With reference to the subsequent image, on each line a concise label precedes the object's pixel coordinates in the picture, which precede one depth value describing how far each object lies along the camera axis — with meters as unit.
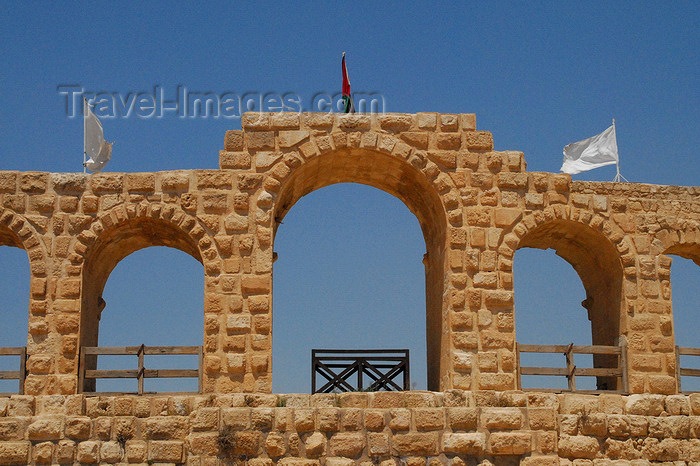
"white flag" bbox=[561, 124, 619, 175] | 18.17
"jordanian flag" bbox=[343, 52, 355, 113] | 17.37
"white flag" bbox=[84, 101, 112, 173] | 17.42
